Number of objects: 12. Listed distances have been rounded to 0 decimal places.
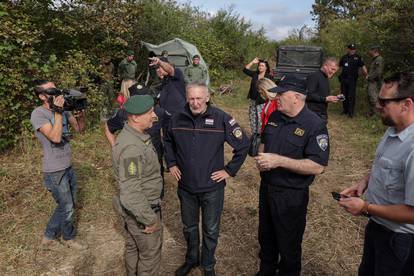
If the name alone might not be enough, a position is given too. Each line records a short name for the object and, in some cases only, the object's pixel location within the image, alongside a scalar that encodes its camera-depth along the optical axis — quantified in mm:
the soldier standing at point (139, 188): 2637
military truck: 12398
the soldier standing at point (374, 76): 9273
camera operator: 3445
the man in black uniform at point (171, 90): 4926
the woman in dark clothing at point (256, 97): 6121
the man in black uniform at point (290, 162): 2787
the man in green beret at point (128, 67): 9664
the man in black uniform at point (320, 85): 5340
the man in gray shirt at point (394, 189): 1989
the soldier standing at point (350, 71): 9734
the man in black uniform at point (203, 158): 3158
